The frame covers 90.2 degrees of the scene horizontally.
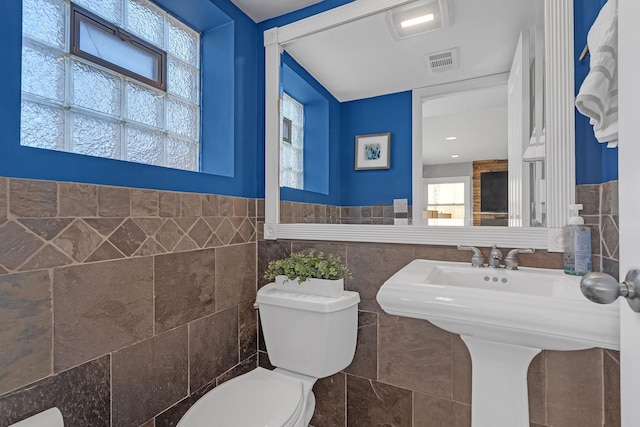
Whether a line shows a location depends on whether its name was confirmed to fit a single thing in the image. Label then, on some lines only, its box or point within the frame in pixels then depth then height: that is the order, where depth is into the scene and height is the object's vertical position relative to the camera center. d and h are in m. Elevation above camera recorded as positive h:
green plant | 1.46 -0.26
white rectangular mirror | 1.14 +0.41
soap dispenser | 1.02 -0.11
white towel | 0.70 +0.30
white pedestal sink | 0.70 -0.25
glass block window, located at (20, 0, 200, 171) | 1.08 +0.48
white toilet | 1.10 -0.64
